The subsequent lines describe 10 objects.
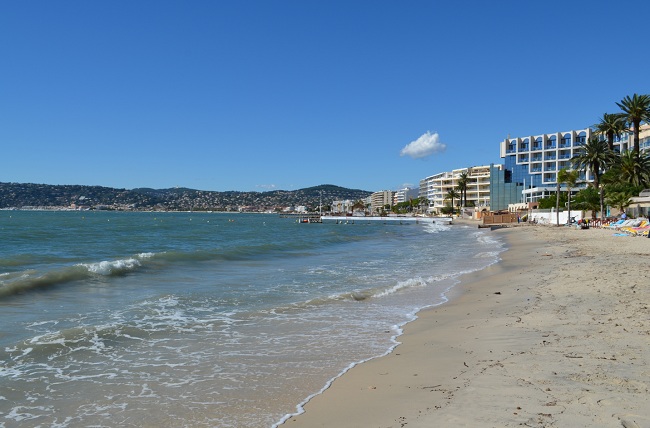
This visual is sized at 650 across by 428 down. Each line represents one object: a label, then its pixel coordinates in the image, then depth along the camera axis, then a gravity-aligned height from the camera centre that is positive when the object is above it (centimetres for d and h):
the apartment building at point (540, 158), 10556 +1141
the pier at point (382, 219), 14070 -299
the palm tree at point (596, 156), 6456 +687
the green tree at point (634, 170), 5634 +449
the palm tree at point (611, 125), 5934 +1007
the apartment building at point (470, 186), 14862 +732
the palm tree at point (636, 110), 5438 +1088
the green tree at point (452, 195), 14980 +418
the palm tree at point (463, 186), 14612 +675
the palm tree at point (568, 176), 7426 +494
